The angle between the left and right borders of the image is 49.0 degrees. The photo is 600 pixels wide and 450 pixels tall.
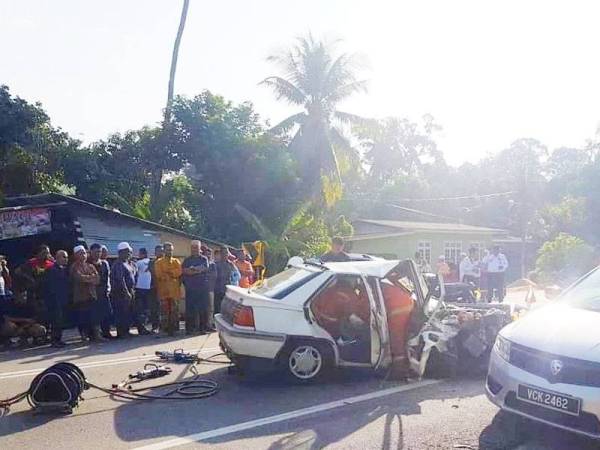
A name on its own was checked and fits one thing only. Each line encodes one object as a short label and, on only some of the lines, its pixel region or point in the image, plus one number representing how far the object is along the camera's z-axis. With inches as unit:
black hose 251.8
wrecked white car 295.4
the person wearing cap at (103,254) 454.4
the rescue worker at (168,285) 480.1
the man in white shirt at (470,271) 678.5
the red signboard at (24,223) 489.8
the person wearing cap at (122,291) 458.9
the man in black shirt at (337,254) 385.4
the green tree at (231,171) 924.0
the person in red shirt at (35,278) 445.9
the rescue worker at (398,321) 306.5
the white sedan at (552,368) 197.3
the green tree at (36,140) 926.4
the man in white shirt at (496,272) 663.8
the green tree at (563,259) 1045.8
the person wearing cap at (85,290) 433.4
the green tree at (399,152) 2300.7
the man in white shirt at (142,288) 479.8
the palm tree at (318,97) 1039.6
